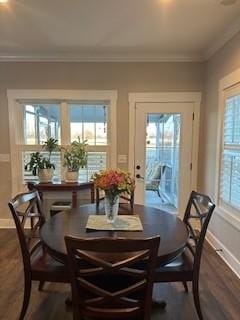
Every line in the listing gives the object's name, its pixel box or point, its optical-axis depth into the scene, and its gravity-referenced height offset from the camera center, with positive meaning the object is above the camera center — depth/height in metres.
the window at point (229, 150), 2.98 -0.13
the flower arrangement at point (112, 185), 2.07 -0.37
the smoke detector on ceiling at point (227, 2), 2.43 +1.24
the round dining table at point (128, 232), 1.69 -0.69
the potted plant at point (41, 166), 3.90 -0.41
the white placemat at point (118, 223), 2.04 -0.68
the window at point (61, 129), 4.18 +0.14
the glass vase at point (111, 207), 2.14 -0.55
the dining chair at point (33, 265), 1.91 -0.94
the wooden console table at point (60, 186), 3.78 -0.69
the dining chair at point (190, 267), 1.92 -0.94
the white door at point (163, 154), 4.11 -0.24
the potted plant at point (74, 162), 3.95 -0.35
